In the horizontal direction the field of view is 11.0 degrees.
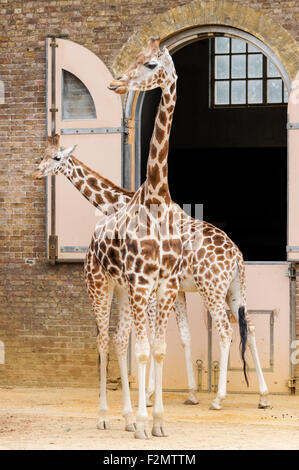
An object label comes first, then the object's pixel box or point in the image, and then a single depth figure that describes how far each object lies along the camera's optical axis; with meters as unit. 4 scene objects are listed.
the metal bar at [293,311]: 16.45
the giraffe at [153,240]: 11.55
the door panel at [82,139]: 17.13
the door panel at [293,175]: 16.39
